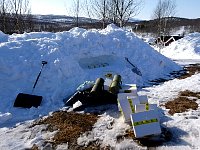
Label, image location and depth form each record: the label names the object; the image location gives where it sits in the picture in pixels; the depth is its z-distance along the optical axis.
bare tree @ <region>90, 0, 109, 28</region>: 16.67
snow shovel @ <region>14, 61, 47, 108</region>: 4.60
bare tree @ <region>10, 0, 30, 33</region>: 13.82
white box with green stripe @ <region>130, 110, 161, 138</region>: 3.25
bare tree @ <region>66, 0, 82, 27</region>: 18.13
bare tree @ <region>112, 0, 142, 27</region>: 17.10
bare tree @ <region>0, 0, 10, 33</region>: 13.98
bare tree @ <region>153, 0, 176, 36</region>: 22.25
